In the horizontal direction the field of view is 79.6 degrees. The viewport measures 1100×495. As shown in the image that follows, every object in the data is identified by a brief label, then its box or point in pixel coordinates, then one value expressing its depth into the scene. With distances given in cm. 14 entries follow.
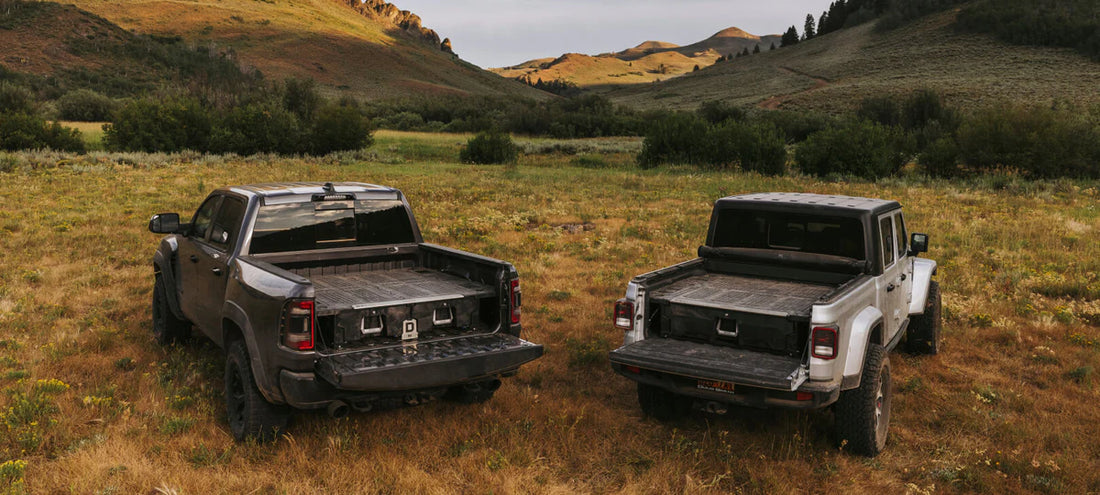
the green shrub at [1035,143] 2817
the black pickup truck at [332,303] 452
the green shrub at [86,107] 5600
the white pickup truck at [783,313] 468
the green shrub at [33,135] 3152
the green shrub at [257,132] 3588
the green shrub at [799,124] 5316
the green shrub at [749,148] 3334
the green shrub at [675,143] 3644
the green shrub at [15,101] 4079
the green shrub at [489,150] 3944
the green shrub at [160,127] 3491
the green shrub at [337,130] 3928
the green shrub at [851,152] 3033
